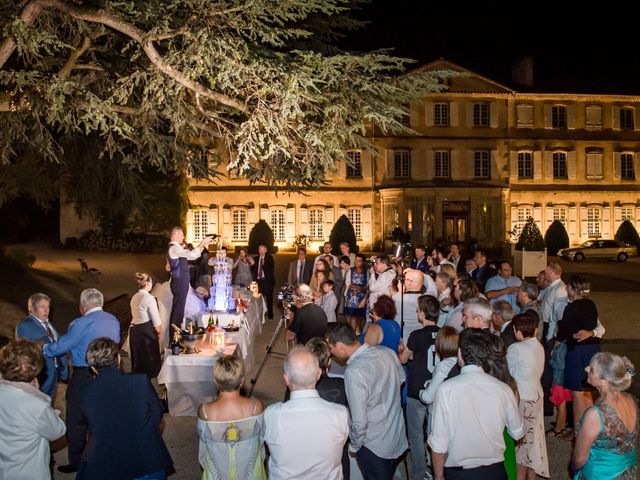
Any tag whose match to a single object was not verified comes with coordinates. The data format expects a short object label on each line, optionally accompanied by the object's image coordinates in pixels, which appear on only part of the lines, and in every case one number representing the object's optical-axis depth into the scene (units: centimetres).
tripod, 955
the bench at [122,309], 1409
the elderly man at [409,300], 860
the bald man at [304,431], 407
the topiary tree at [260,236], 3834
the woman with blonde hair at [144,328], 893
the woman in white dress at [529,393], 590
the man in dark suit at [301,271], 1481
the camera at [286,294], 1015
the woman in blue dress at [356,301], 1214
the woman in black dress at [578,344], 732
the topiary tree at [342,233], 3706
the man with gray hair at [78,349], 622
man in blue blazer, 668
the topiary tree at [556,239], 4069
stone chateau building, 4350
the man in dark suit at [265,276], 1544
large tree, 877
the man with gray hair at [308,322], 830
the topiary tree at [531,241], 2634
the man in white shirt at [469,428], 432
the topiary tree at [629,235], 4219
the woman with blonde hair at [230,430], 428
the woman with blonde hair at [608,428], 421
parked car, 3812
